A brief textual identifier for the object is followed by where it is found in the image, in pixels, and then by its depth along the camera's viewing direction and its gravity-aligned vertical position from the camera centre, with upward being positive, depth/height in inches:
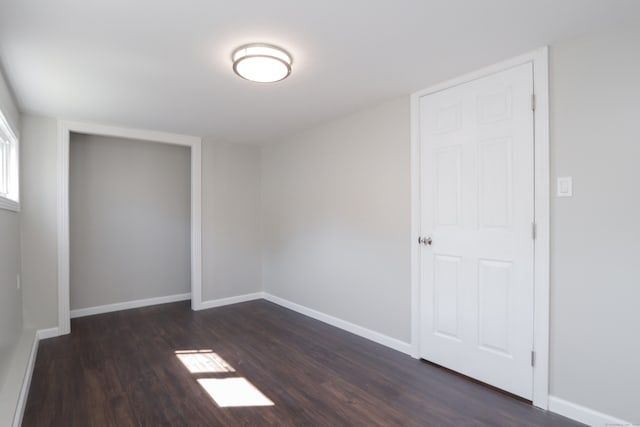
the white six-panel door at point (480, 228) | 88.0 -4.8
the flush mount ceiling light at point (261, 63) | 82.9 +38.5
